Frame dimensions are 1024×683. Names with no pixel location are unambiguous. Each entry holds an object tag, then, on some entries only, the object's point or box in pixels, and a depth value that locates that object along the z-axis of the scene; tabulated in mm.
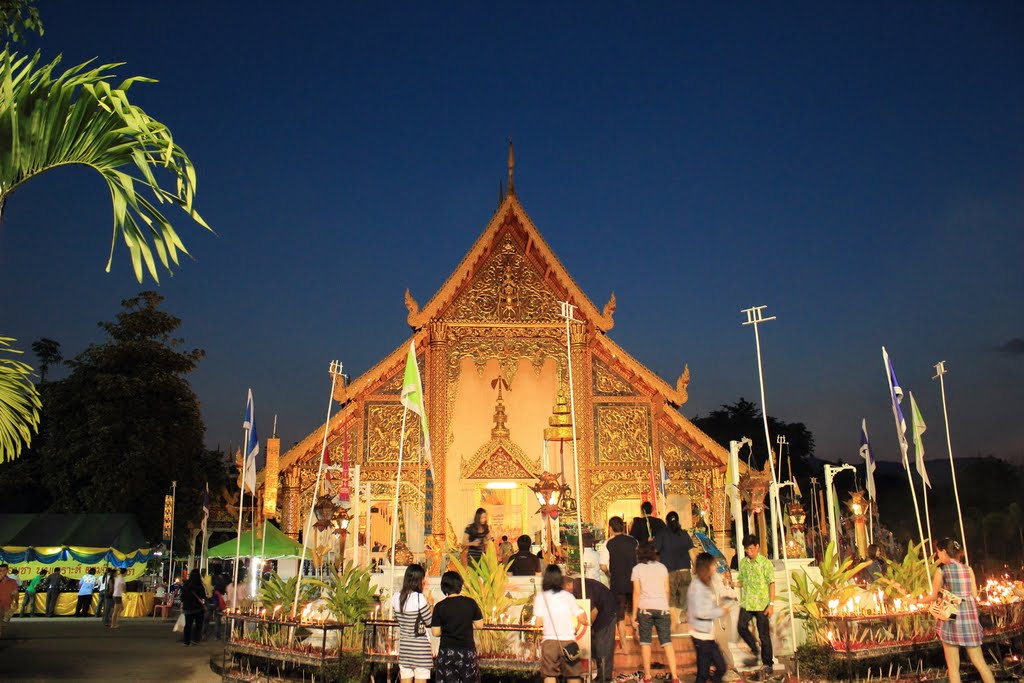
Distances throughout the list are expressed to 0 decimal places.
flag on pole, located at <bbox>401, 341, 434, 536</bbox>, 10941
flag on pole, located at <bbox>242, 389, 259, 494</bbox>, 12085
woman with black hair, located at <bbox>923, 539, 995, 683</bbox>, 7254
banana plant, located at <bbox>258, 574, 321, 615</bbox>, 9891
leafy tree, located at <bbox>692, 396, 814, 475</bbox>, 46812
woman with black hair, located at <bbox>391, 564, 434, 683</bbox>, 6602
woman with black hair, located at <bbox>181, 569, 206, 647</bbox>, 14102
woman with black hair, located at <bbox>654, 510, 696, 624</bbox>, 10180
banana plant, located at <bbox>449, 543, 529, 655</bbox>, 8938
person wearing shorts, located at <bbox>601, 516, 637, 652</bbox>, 9055
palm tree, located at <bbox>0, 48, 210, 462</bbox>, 4551
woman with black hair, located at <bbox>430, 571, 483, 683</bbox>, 6227
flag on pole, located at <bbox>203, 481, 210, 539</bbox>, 21234
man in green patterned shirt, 8711
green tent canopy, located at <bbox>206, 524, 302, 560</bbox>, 18125
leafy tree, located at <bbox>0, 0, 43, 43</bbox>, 6148
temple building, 19312
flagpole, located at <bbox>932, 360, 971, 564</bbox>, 12281
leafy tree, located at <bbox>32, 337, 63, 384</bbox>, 41416
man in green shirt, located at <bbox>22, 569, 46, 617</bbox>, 22672
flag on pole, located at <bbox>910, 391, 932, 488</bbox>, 12148
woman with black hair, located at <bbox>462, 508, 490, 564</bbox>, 10805
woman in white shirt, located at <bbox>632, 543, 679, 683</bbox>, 7934
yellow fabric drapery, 22891
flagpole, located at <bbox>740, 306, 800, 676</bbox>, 9912
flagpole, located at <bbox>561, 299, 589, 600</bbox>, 9339
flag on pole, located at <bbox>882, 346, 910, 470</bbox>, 11906
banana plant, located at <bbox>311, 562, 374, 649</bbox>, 8891
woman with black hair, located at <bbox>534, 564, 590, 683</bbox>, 6594
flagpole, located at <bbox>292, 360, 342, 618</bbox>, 9445
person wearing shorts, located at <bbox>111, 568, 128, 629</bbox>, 18375
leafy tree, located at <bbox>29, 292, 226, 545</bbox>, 25250
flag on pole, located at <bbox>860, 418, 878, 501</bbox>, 16208
